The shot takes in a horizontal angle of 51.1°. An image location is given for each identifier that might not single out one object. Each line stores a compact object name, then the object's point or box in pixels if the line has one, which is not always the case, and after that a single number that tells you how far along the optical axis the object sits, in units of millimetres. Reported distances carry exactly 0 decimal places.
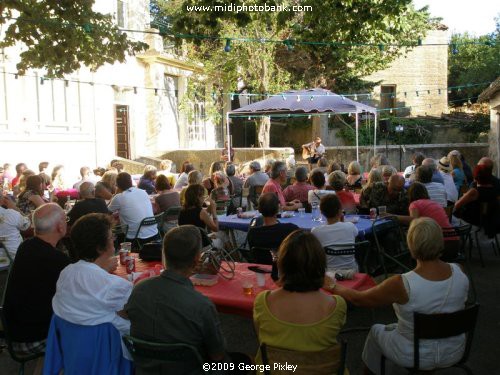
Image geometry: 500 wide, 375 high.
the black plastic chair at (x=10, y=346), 3107
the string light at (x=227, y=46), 9508
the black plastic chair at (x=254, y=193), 8805
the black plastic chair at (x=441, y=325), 2727
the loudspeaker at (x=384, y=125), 17875
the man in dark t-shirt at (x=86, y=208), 5586
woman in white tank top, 2836
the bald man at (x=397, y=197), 6461
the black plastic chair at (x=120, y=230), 6070
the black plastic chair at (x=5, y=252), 5238
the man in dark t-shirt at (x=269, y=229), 4586
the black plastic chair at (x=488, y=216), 6957
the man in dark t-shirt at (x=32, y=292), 3113
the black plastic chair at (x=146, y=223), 6331
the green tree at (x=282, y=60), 19156
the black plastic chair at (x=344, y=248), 4289
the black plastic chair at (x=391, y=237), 5039
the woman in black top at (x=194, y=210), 5641
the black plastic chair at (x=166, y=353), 2408
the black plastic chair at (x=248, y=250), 5182
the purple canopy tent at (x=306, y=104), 12922
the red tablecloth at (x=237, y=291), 3162
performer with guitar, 16375
